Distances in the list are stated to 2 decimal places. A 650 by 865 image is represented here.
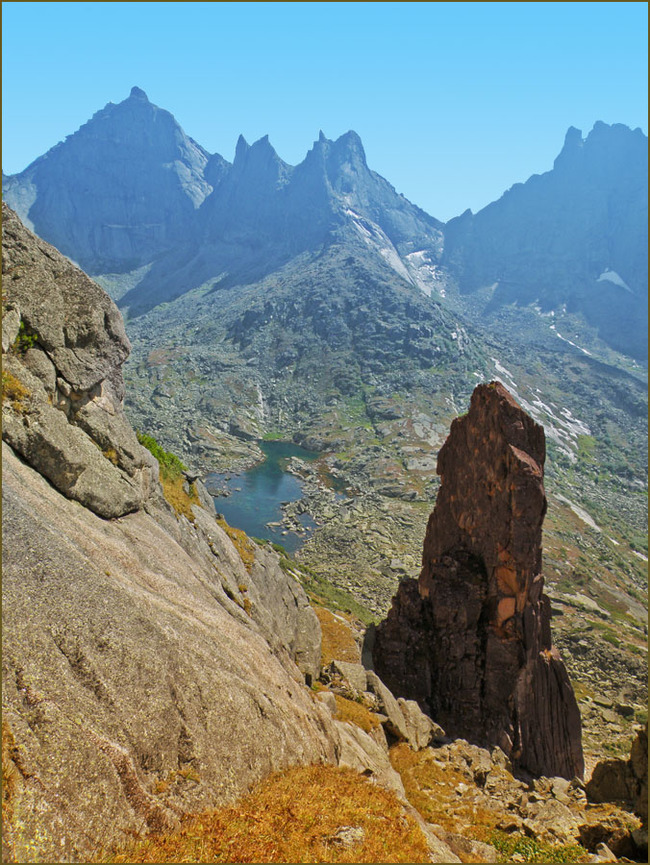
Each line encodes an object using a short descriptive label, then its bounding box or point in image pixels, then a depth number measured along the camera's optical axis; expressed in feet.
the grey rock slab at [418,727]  86.95
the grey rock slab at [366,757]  59.98
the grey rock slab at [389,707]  84.08
